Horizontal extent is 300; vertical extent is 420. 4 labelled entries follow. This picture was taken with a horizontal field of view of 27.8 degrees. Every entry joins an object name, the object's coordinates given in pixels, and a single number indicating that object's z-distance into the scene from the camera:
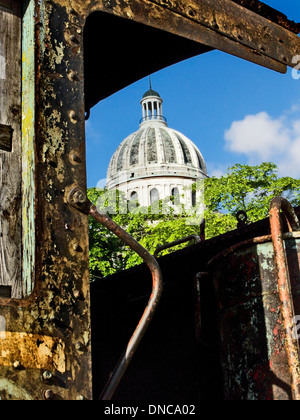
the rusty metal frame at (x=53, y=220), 2.33
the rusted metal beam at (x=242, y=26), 3.57
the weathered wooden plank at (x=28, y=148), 2.52
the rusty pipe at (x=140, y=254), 2.55
